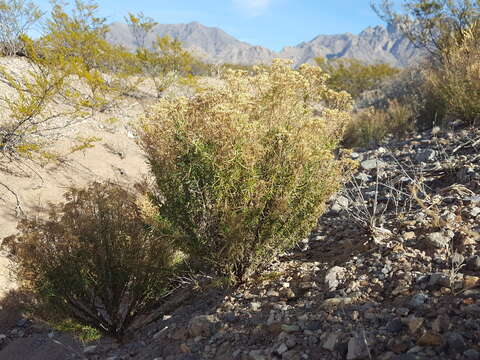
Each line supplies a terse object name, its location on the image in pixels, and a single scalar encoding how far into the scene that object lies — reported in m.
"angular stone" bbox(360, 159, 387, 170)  6.30
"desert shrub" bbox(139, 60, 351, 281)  3.00
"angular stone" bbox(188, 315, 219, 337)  3.00
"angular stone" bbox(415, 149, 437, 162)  5.68
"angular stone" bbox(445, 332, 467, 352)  1.78
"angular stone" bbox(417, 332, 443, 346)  1.87
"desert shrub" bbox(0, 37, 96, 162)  7.05
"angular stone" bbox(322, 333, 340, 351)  2.16
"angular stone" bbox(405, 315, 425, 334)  2.03
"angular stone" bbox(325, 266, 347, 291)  2.98
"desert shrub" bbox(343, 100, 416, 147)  9.18
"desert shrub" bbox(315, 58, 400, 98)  23.86
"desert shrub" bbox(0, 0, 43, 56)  11.76
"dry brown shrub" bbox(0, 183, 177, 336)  3.66
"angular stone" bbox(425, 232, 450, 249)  2.97
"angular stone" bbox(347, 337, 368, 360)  2.00
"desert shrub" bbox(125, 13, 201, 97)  15.48
